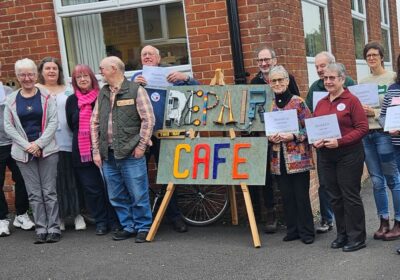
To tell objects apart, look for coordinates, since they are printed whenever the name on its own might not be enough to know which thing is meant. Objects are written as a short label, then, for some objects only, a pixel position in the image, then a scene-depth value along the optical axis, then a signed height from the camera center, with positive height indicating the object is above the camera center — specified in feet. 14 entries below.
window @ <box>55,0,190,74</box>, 20.24 +3.40
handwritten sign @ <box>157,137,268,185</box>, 16.79 -1.91
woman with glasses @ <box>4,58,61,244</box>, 17.65 -0.53
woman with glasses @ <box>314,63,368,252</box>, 14.74 -2.03
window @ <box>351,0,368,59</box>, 31.09 +3.91
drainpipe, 18.69 +2.14
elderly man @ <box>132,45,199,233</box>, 18.01 +0.93
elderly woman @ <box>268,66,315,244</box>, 15.93 -2.13
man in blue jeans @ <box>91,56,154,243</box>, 16.89 -0.83
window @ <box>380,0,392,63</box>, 39.01 +4.30
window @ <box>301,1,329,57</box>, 22.94 +3.11
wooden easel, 16.51 -3.50
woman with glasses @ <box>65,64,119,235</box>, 18.02 -0.88
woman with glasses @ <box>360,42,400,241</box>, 15.90 -2.17
